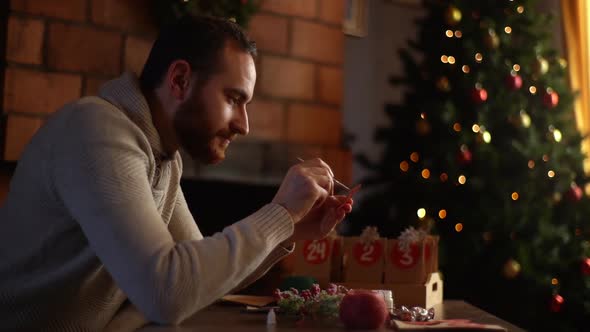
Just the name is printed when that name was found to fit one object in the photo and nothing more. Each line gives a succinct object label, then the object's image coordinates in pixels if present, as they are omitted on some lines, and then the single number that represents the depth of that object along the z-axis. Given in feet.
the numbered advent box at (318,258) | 5.82
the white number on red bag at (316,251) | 5.85
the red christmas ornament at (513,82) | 10.03
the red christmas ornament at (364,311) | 3.67
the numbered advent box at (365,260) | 5.62
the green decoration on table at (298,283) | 5.05
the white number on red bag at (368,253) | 5.64
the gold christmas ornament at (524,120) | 10.03
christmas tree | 9.84
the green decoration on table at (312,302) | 3.99
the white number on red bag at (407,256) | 5.48
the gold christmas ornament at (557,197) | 10.07
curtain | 11.36
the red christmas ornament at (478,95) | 9.93
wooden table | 3.71
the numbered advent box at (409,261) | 5.47
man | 3.48
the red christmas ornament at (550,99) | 10.16
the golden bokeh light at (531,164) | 10.00
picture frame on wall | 12.29
